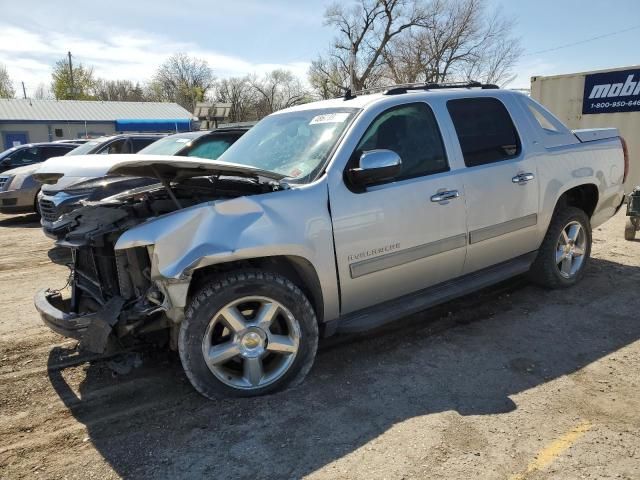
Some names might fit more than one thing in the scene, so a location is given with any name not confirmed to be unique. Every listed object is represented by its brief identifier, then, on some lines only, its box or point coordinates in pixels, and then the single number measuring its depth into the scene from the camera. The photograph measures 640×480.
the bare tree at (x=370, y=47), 41.12
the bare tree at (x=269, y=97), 58.81
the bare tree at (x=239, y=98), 57.81
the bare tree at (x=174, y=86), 66.69
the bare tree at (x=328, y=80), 45.41
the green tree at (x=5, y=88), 66.40
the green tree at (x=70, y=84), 61.27
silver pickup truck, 2.87
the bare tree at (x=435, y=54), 38.84
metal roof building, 36.16
